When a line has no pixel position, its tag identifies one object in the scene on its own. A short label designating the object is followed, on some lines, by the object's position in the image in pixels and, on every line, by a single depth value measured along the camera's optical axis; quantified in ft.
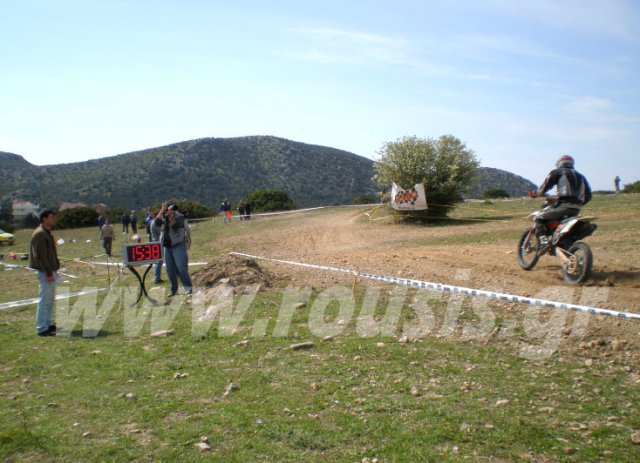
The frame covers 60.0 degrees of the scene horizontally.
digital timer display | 35.65
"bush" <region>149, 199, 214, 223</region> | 158.92
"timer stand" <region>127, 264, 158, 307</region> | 35.73
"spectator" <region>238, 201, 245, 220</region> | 130.36
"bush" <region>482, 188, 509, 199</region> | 160.86
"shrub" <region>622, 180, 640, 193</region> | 138.95
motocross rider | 30.53
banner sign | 78.28
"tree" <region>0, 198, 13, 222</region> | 211.61
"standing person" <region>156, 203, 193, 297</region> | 36.76
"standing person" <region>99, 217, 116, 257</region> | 69.67
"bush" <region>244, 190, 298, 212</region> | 162.09
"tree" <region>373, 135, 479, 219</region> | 80.79
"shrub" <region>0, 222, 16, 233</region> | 166.75
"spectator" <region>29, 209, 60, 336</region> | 29.40
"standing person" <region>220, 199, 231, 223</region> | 121.70
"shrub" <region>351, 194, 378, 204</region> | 179.24
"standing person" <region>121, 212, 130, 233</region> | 114.73
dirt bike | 28.35
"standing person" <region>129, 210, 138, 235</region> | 107.14
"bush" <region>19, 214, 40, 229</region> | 198.45
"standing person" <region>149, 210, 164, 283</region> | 43.45
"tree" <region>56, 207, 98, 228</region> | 168.96
